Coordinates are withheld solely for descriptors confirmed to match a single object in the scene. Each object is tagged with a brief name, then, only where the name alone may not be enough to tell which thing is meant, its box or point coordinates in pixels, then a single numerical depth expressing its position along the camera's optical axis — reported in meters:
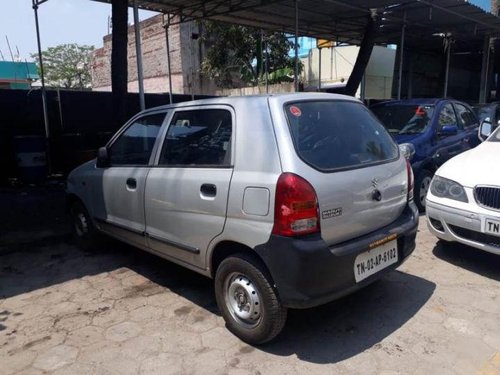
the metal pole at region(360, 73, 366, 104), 15.72
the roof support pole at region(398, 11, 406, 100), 12.04
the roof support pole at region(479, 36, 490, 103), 16.20
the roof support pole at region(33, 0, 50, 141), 8.76
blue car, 6.05
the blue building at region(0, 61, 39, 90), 36.19
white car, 3.79
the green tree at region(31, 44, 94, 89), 43.56
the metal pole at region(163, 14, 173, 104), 10.71
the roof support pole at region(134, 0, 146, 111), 7.24
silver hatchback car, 2.63
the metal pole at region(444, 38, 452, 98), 15.49
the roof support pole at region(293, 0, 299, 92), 10.29
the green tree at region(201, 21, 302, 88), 21.98
